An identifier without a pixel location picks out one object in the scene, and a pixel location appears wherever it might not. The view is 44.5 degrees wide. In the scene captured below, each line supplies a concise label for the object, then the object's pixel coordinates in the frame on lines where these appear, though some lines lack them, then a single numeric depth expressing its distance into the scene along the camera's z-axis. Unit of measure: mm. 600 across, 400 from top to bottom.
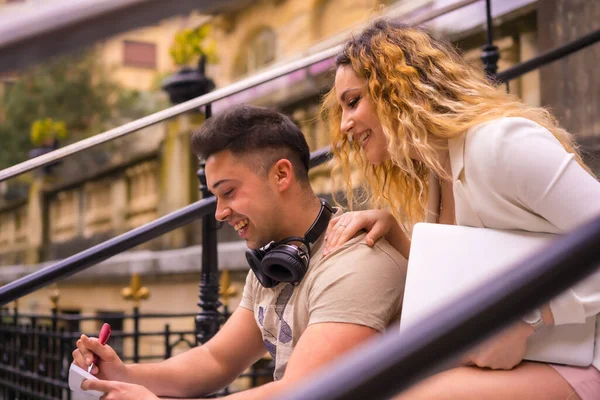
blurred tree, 19453
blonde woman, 1435
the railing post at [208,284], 2971
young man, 1740
